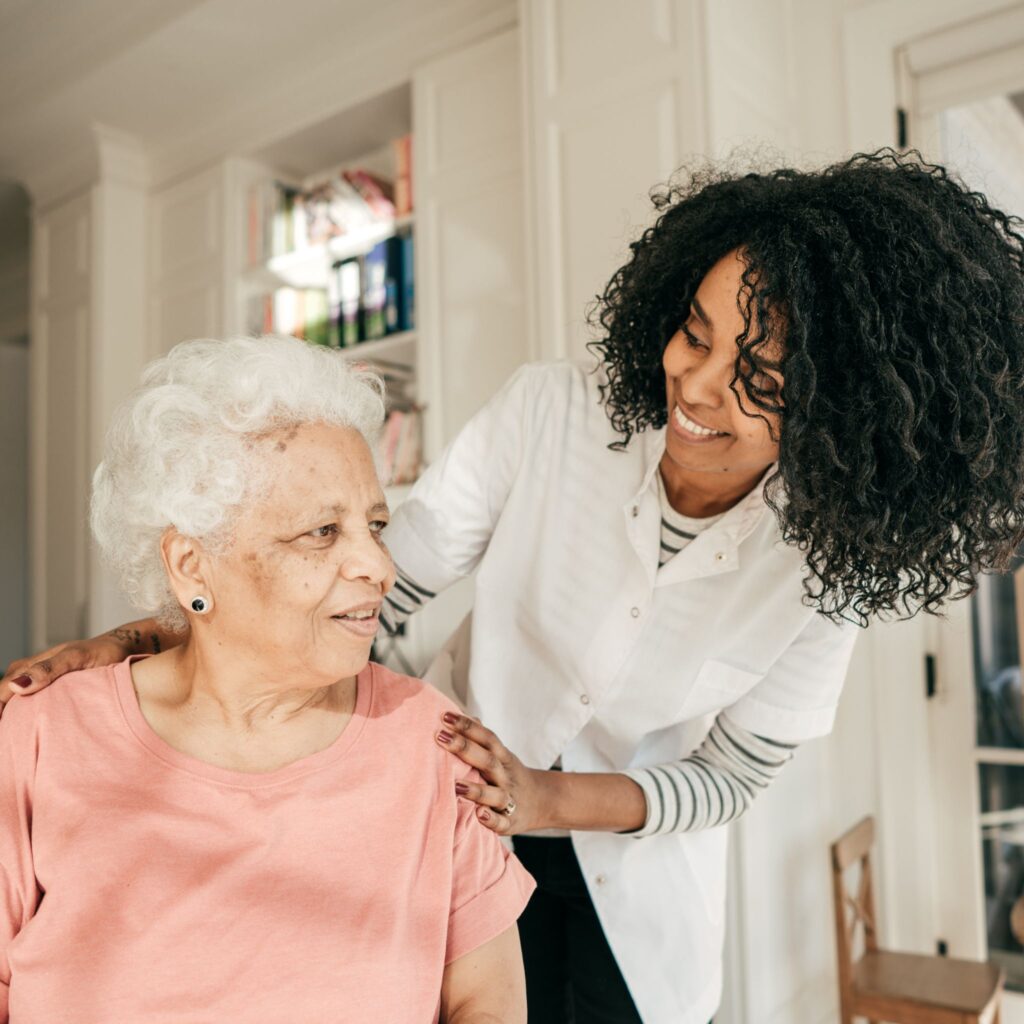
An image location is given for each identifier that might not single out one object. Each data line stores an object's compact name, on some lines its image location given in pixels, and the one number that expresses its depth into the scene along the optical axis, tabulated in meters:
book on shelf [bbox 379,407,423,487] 3.15
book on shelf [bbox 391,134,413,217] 3.28
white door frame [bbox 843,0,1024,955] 2.52
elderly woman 1.03
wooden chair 2.13
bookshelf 3.27
